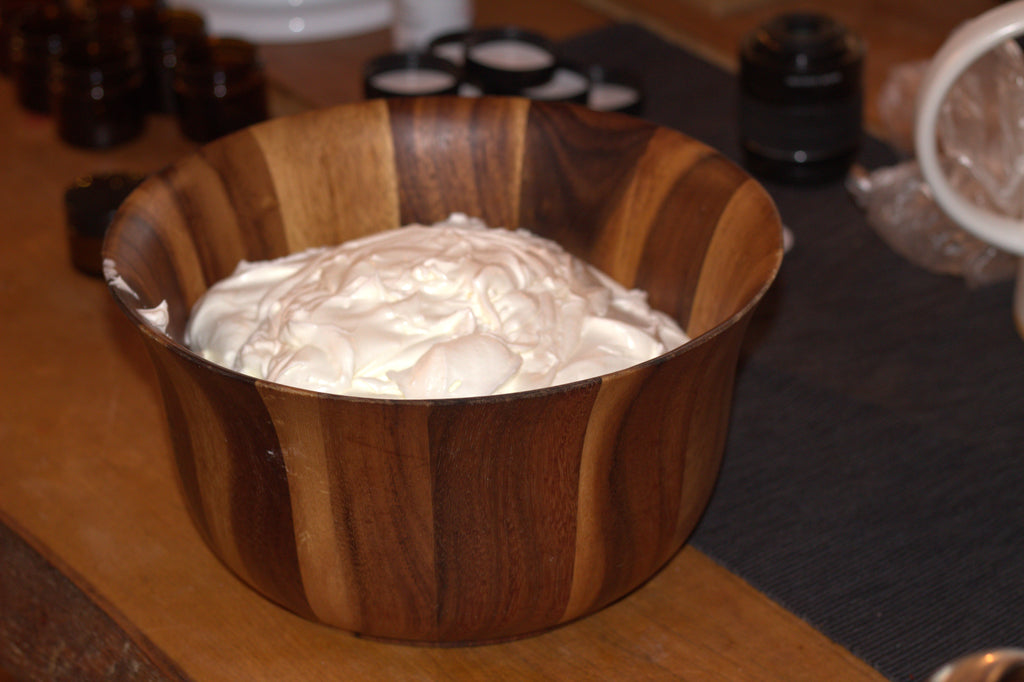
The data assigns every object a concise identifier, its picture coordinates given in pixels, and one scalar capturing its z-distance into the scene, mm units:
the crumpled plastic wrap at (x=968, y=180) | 1182
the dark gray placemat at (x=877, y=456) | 1051
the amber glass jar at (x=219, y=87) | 1312
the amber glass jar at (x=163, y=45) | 1355
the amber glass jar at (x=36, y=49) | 1358
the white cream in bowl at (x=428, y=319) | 1012
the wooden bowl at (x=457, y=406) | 919
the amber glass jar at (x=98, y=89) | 1321
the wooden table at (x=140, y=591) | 1029
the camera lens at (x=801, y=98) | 1246
